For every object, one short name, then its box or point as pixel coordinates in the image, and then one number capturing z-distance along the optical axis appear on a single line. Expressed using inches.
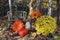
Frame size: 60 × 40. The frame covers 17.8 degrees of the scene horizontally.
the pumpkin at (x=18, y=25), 124.9
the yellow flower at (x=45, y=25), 116.9
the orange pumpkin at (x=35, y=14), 128.2
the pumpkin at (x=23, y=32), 122.6
